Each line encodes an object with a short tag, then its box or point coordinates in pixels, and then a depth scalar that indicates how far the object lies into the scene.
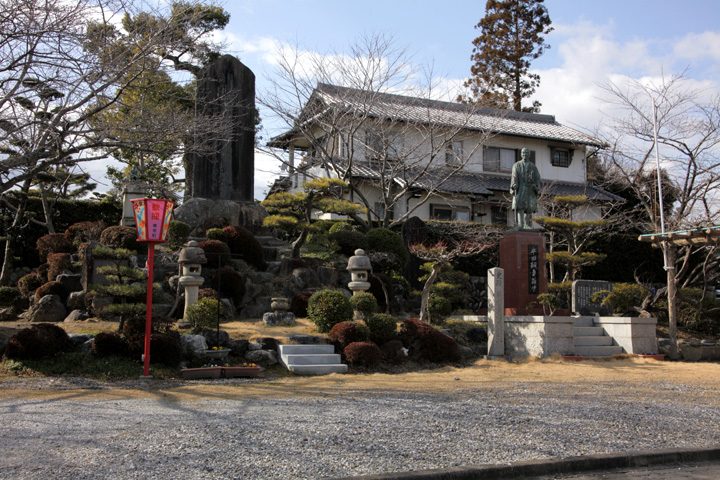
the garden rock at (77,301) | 13.22
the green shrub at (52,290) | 13.39
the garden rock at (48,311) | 12.91
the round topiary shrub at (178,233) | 16.19
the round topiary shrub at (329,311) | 12.14
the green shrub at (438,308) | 14.29
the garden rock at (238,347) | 10.98
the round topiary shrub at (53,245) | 15.86
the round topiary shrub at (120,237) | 15.09
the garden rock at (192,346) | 10.42
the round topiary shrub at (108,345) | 9.93
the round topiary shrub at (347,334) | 11.45
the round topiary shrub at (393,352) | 11.59
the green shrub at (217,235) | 16.12
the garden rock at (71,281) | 13.82
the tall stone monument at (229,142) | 18.33
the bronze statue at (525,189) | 15.45
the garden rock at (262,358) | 10.73
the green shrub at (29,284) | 14.52
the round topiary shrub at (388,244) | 17.48
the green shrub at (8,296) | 14.00
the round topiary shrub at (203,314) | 11.16
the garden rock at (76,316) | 12.74
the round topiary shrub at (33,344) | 9.54
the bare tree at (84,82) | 9.11
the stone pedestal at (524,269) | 14.48
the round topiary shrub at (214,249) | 15.08
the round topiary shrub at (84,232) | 15.78
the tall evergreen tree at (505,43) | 31.34
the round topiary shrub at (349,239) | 17.77
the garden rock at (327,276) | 16.27
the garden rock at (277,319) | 12.95
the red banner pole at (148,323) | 9.25
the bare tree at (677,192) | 17.47
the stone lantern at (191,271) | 12.49
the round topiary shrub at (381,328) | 12.00
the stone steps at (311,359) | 10.51
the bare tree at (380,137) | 20.45
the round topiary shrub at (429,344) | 12.02
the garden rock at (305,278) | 15.70
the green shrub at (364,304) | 12.53
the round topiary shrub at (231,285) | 14.23
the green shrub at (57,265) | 14.33
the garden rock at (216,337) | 10.95
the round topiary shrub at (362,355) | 11.02
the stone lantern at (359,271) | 13.45
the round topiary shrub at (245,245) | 16.16
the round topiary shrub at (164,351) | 9.90
